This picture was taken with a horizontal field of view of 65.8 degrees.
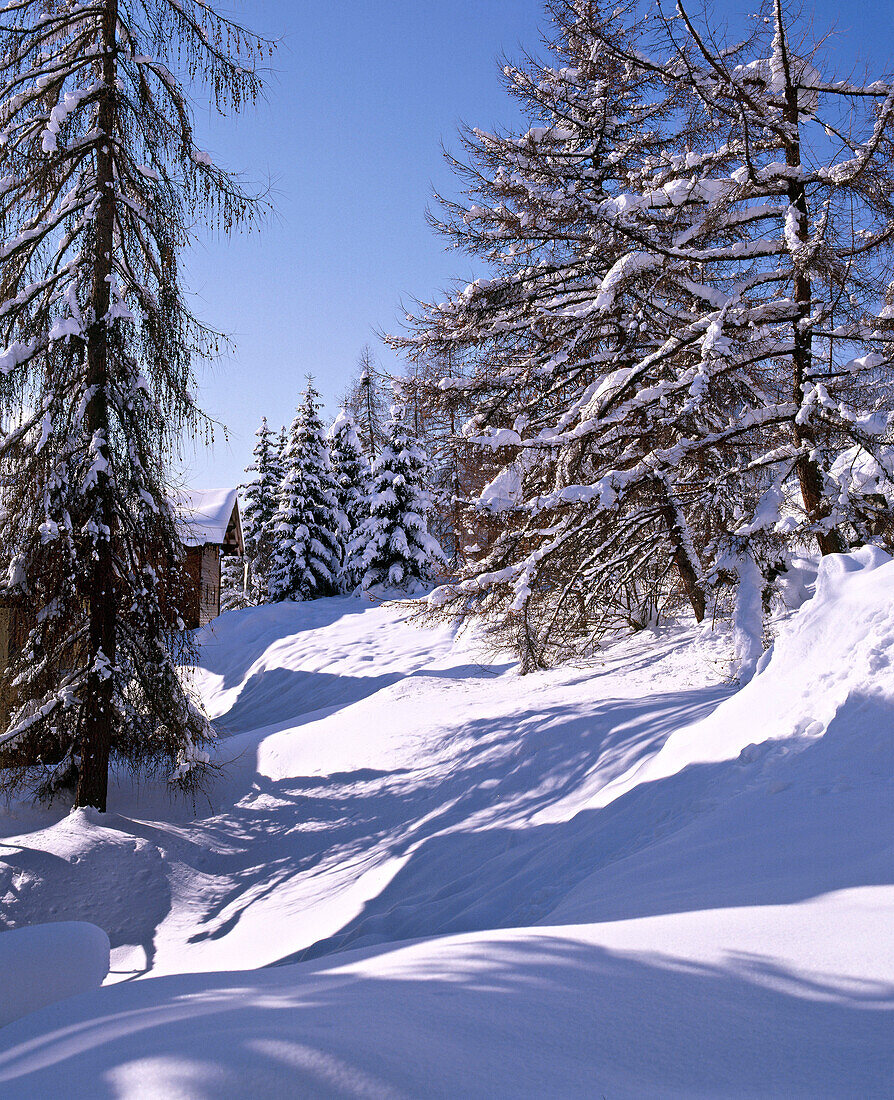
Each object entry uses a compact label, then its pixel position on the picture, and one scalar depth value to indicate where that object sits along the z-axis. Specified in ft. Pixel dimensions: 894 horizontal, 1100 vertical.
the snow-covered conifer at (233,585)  138.10
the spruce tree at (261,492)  126.21
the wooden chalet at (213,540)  80.43
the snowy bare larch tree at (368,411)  131.03
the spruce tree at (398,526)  89.04
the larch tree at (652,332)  23.36
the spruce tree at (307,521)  95.40
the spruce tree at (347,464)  111.34
